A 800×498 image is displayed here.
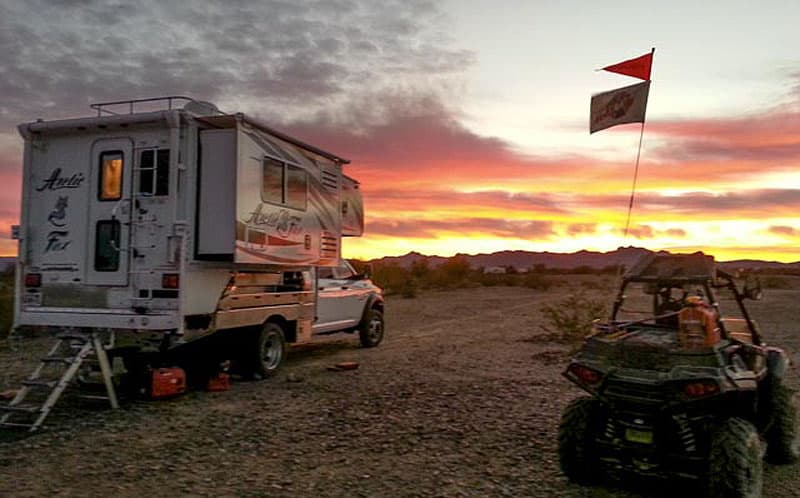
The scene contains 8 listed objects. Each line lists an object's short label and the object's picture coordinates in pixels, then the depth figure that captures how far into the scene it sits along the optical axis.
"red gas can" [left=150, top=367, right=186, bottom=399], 8.90
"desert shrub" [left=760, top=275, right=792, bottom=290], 47.48
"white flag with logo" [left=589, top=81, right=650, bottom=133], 7.94
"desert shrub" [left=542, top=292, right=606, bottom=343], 16.05
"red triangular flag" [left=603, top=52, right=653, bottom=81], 8.05
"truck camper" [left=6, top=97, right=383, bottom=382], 9.01
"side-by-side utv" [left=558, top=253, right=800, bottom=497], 4.86
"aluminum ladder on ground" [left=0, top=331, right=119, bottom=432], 7.66
